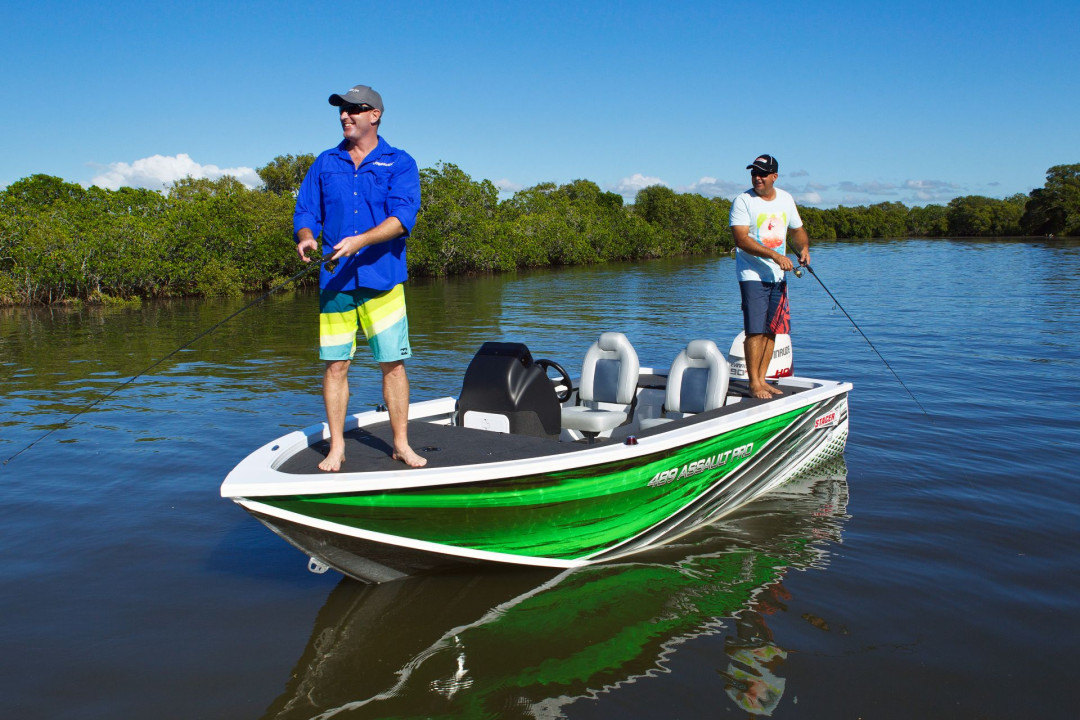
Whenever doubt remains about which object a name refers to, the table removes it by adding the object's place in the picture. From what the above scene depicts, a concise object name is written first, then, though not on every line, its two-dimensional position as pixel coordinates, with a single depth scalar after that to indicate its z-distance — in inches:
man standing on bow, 159.5
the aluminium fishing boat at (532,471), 159.6
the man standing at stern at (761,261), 248.7
